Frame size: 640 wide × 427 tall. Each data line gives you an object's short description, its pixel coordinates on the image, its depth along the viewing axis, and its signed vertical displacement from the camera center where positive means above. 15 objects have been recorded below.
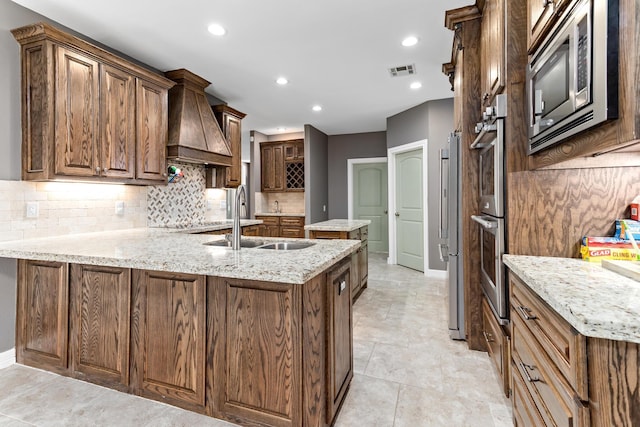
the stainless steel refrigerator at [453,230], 2.57 -0.17
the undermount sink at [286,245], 2.19 -0.25
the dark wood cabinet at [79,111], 2.26 +0.83
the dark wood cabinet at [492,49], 1.65 +0.98
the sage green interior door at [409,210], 5.15 +0.01
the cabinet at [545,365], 0.83 -0.52
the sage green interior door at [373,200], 6.76 +0.24
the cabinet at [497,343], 1.72 -0.83
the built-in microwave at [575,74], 0.88 +0.47
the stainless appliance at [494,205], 1.63 +0.03
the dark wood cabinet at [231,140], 4.25 +1.02
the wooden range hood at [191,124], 3.31 +1.01
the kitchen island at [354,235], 3.53 -0.29
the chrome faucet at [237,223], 1.86 -0.08
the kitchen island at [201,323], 1.43 -0.61
